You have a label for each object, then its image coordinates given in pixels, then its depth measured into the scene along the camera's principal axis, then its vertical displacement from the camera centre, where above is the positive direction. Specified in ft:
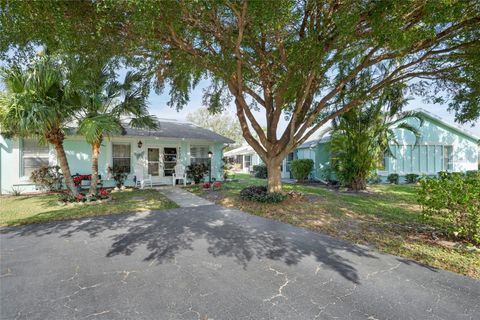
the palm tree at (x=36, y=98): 23.75 +6.90
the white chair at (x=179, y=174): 46.50 -2.31
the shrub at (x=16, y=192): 35.40 -4.35
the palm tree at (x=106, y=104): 26.43 +7.33
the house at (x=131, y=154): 36.37 +1.55
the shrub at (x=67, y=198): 29.14 -4.34
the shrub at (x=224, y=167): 54.16 -1.13
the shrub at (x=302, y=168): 56.03 -1.43
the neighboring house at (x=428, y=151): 51.52 +2.31
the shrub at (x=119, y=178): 41.83 -2.72
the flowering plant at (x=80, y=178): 37.27 -2.45
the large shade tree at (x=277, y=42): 16.46 +10.39
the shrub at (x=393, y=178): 50.03 -3.43
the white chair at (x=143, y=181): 43.23 -3.50
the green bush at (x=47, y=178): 36.40 -2.32
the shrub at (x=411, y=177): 50.60 -3.28
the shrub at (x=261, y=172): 69.46 -2.90
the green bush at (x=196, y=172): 48.32 -1.97
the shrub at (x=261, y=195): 28.96 -4.17
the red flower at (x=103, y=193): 31.83 -4.11
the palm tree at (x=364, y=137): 38.60 +3.99
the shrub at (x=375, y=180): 49.52 -3.83
